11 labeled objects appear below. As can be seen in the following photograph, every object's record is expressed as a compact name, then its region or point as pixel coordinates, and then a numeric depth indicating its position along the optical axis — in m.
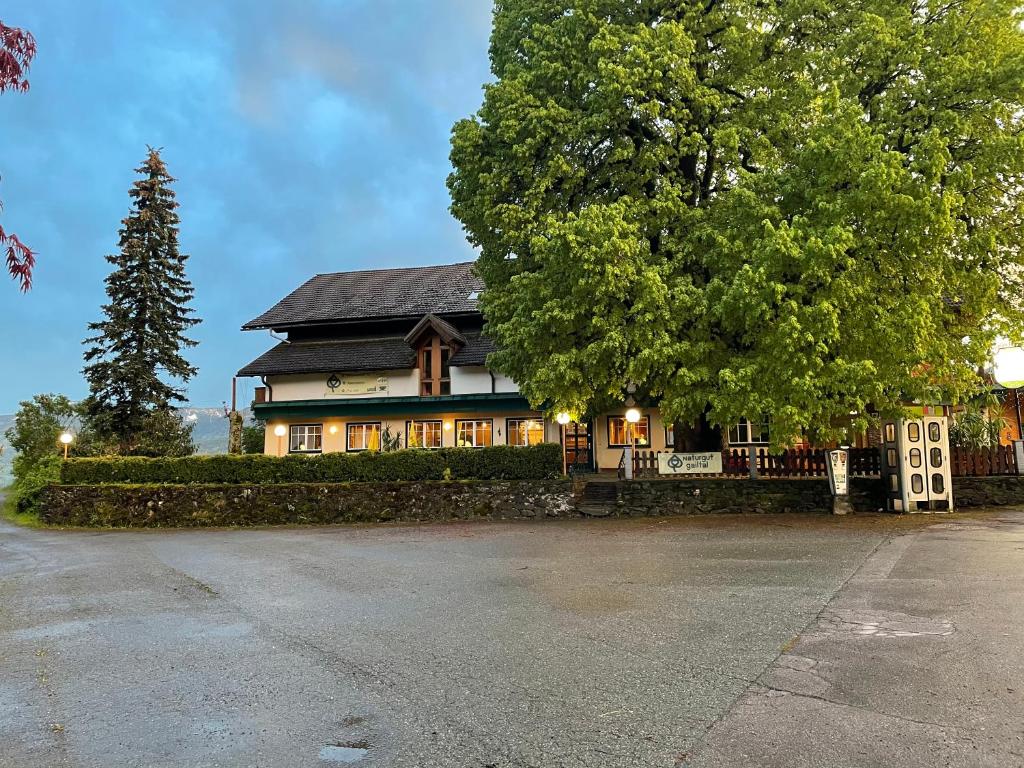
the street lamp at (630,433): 17.84
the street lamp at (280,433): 29.12
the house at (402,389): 27.77
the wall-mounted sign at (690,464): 17.41
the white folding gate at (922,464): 15.46
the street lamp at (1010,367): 14.62
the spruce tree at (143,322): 30.88
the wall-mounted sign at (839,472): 15.62
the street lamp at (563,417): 17.42
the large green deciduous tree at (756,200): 13.58
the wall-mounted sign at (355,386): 29.06
